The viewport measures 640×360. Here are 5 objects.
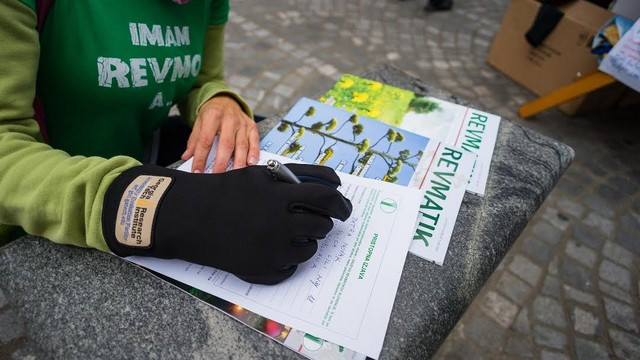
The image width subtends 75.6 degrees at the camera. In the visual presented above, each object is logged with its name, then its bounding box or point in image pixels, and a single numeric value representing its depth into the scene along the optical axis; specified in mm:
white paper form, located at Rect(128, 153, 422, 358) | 534
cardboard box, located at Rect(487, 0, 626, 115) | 2250
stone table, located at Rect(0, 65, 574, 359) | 506
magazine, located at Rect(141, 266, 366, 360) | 512
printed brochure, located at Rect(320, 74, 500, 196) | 880
